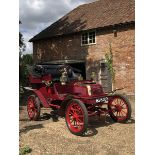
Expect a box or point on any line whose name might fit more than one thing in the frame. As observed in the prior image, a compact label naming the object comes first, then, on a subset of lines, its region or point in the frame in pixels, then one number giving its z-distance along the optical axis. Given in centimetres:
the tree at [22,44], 1671
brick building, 1770
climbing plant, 1814
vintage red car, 712
